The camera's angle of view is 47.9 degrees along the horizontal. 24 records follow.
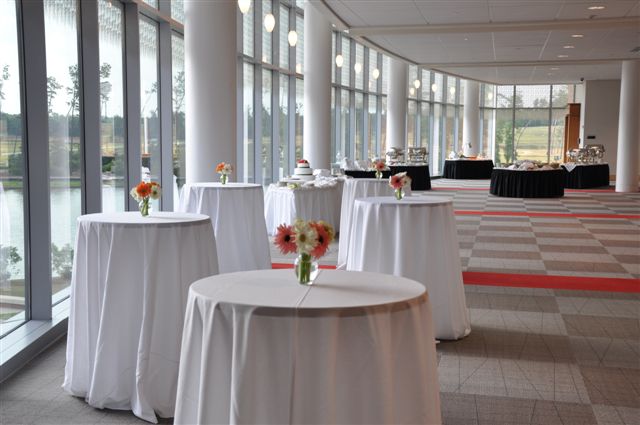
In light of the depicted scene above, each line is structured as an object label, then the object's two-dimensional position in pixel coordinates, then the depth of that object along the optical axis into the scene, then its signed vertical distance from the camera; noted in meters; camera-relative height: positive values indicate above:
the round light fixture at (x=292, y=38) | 11.55 +1.69
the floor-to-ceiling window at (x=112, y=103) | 7.40 +0.41
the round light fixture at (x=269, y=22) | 9.58 +1.62
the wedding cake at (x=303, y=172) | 10.66 -0.43
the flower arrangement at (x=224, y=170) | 7.08 -0.27
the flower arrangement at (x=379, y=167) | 9.46 -0.30
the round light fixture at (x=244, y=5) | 8.23 +1.58
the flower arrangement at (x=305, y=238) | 2.58 -0.34
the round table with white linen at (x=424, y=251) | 4.89 -0.73
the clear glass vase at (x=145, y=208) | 4.16 -0.38
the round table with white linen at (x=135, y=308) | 3.57 -0.83
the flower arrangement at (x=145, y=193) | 4.16 -0.30
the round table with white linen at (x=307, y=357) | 2.31 -0.70
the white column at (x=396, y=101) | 21.67 +1.30
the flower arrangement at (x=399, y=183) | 5.45 -0.30
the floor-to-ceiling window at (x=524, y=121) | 32.31 +1.11
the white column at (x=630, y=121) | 19.06 +0.68
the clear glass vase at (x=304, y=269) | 2.70 -0.47
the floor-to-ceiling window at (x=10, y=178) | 4.70 -0.24
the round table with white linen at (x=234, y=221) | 6.56 -0.72
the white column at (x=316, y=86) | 14.66 +1.18
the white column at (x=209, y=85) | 8.62 +0.71
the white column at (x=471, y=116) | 28.50 +1.16
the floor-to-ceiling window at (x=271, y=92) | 13.05 +1.02
